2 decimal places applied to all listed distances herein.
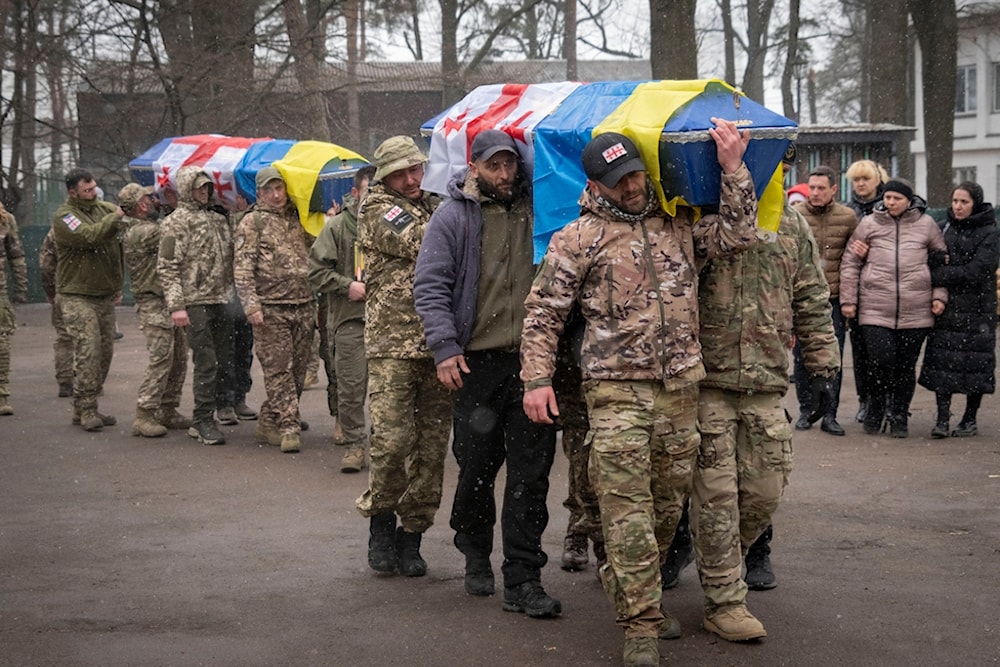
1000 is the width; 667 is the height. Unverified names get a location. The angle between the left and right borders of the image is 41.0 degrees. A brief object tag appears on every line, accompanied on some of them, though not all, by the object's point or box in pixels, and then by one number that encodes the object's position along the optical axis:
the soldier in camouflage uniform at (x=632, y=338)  5.00
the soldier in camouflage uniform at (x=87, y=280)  10.88
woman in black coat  9.71
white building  48.47
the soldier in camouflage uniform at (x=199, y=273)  10.02
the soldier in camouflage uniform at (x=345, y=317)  8.96
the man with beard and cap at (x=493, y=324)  5.69
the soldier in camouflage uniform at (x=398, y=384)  6.24
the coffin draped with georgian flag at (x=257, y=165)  9.80
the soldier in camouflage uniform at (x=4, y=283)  12.02
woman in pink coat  9.80
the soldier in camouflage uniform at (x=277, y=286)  9.63
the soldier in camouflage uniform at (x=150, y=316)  10.59
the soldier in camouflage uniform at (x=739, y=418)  5.34
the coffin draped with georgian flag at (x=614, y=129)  5.09
